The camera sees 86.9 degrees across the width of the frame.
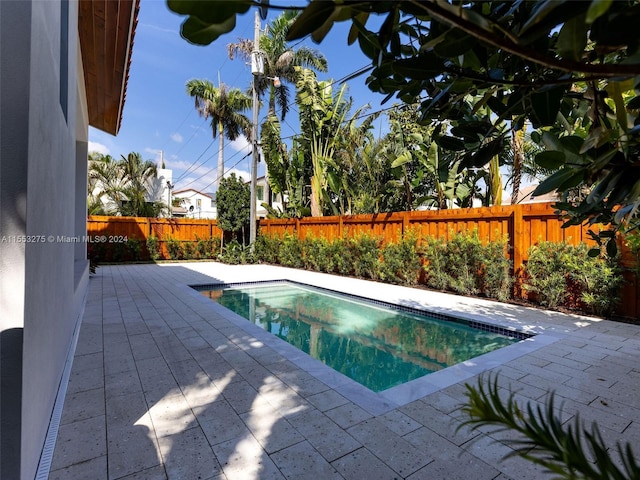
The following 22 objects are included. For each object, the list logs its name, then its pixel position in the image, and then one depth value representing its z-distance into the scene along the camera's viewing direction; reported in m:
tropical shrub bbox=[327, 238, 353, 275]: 11.00
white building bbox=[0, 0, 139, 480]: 1.65
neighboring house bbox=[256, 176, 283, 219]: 18.47
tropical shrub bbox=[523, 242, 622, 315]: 5.49
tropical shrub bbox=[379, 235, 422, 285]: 8.77
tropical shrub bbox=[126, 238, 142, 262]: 14.15
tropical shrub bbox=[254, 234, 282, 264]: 14.60
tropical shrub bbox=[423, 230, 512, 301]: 6.93
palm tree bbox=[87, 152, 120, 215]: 19.83
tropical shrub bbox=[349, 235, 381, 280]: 9.91
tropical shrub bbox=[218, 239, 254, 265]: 14.83
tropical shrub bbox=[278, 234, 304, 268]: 13.28
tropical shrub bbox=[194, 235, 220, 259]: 15.90
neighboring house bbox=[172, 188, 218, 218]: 37.66
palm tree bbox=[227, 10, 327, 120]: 17.55
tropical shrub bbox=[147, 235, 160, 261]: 14.61
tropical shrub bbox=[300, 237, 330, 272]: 11.89
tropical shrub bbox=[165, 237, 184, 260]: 15.10
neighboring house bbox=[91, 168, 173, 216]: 28.83
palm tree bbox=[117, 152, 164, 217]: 17.27
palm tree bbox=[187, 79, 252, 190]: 22.11
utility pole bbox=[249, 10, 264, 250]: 14.15
